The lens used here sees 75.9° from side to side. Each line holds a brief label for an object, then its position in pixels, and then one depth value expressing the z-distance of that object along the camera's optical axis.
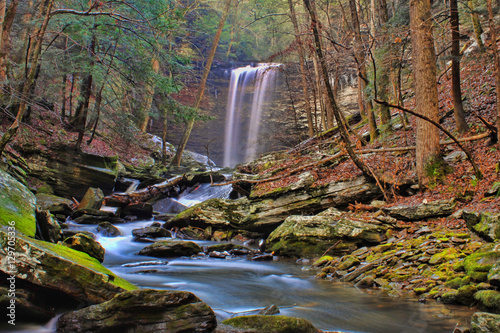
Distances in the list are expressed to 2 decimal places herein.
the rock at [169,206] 13.28
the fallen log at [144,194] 12.00
